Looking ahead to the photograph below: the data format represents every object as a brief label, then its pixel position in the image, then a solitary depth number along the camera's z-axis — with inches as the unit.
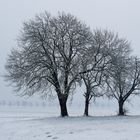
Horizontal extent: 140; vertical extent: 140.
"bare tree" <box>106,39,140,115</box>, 1749.5
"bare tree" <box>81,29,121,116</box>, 1740.9
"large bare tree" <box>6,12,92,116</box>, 1707.7
